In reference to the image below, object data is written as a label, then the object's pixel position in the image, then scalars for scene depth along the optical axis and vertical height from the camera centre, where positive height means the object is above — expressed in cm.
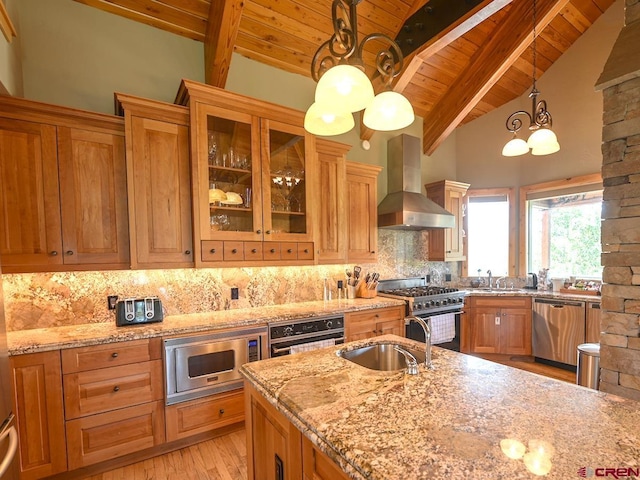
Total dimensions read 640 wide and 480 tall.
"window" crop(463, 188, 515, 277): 452 -9
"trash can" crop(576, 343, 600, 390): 234 -116
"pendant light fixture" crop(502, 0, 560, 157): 242 +70
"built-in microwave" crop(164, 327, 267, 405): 213 -99
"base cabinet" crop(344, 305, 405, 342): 295 -101
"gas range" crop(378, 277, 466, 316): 338 -85
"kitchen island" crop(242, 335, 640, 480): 74 -61
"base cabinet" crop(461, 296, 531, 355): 391 -136
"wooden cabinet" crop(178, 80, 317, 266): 241 +47
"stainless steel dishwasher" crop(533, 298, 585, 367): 351 -130
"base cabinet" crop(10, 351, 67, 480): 173 -107
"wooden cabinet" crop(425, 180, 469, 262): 420 -6
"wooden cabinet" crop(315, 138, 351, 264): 313 +27
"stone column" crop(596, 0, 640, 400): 165 +4
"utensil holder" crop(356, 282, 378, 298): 354 -77
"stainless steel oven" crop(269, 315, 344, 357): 254 -95
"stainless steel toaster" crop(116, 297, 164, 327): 223 -61
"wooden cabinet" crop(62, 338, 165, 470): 186 -111
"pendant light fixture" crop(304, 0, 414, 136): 114 +56
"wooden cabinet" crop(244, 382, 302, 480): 108 -88
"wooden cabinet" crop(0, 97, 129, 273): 190 +31
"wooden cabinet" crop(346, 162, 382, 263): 347 +18
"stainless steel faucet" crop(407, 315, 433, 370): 134 -59
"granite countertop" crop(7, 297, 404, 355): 183 -71
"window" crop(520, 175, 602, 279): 389 -6
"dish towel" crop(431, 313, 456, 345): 356 -125
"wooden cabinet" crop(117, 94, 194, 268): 221 +38
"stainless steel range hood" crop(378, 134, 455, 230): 361 +37
